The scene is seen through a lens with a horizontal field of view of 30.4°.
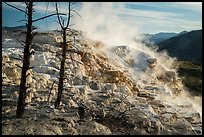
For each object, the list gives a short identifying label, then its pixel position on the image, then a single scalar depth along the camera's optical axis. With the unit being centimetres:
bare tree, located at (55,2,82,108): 1881
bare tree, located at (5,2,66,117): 1498
